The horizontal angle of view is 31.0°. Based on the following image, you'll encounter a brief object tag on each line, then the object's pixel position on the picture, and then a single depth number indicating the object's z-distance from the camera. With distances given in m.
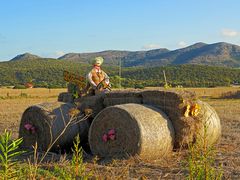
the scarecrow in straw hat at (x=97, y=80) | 9.61
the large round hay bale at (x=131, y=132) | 7.34
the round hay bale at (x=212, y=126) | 8.52
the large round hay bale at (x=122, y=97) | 8.69
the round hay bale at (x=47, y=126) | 8.62
